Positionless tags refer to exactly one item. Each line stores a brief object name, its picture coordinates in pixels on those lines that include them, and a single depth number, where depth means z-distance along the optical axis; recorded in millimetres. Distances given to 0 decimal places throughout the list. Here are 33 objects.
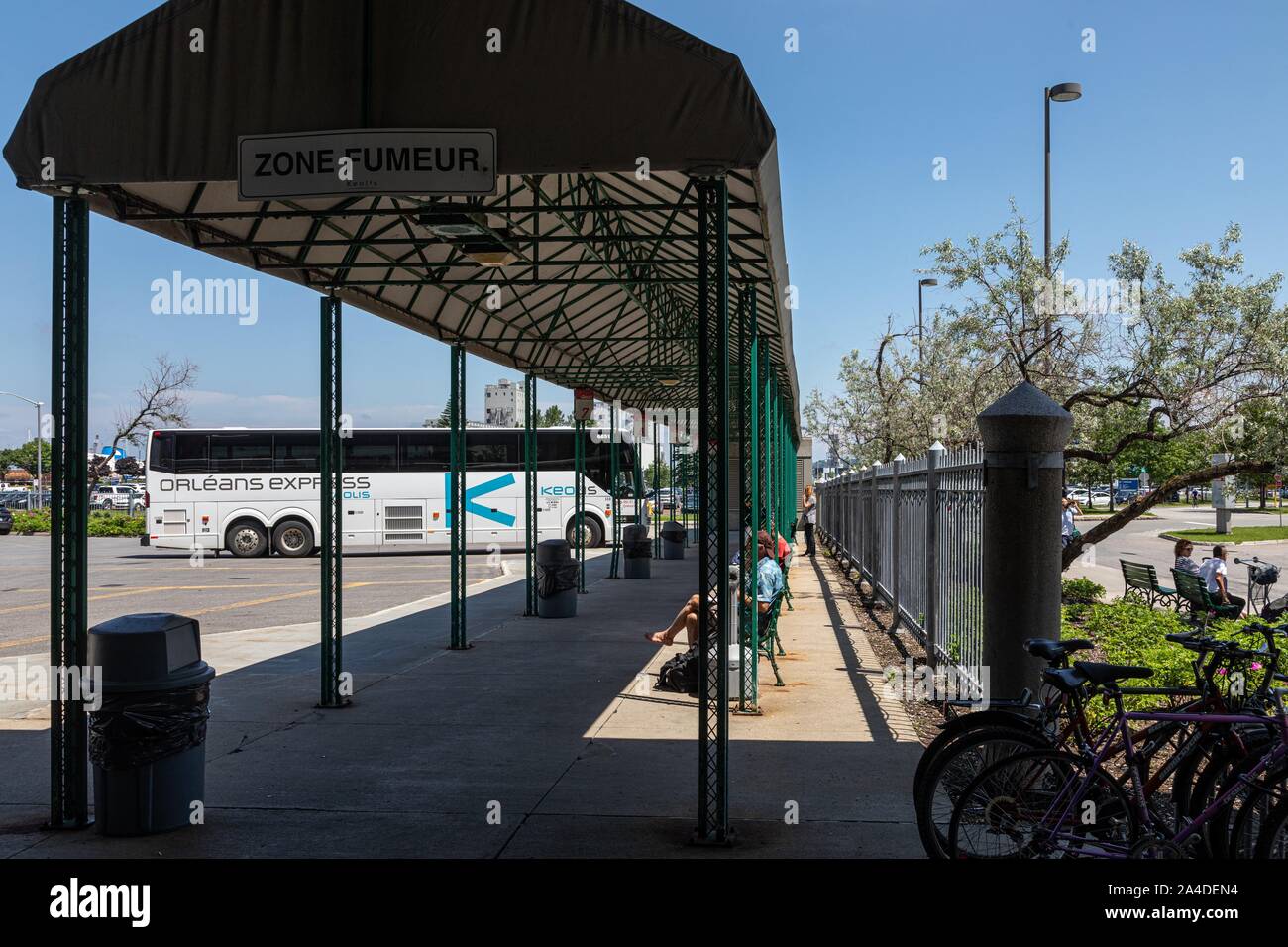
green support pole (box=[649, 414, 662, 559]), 29219
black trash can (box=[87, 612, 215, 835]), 5828
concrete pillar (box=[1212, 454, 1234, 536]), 40406
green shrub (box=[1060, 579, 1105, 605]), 14938
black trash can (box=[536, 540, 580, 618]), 15258
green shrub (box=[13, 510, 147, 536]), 43281
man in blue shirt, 10391
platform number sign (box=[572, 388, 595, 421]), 19984
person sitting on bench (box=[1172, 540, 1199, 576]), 15508
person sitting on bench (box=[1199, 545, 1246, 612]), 14948
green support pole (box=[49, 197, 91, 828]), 6055
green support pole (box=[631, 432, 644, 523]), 27516
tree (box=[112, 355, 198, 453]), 48766
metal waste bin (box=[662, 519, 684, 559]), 28062
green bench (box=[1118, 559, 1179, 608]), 15743
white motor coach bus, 30719
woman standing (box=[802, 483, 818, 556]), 27750
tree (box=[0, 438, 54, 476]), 109456
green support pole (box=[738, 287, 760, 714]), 8688
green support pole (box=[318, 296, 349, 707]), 9156
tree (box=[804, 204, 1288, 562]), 12789
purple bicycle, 4508
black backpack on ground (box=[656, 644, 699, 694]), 9758
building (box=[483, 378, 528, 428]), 82281
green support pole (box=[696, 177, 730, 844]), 5758
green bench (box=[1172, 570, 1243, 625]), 12522
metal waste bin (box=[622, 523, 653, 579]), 22188
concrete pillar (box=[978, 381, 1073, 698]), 6016
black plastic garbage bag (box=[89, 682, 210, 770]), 5832
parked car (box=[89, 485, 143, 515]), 66081
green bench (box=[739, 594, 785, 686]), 10312
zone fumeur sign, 5773
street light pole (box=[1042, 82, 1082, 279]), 14968
